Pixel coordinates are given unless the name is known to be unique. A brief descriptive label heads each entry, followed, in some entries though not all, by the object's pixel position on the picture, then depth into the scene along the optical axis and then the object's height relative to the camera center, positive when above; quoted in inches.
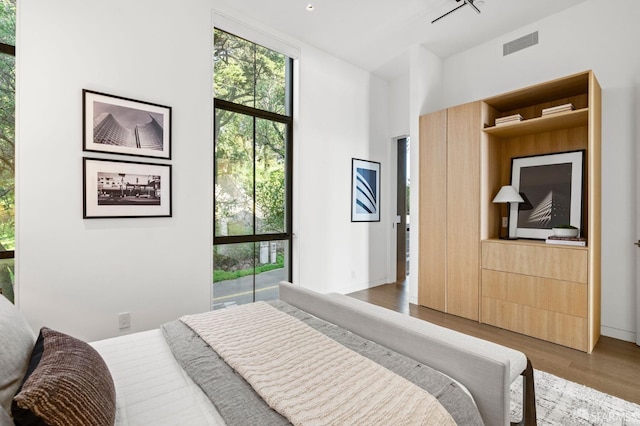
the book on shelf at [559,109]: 108.9 +37.1
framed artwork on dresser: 118.4 +8.2
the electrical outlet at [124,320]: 98.9 -34.6
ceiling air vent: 134.2 +75.1
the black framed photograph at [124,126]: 94.2 +27.8
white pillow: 34.3 -17.6
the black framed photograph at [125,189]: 94.1 +7.4
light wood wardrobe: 105.5 -5.3
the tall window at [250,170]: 129.3 +18.8
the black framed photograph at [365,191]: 175.8 +12.8
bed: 36.6 -24.4
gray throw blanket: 40.0 -25.2
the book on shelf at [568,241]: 106.3 -9.8
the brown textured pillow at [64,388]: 29.7 -19.0
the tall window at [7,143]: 87.4 +19.4
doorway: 198.5 +8.7
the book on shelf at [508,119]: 121.4 +37.3
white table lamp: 125.6 +6.9
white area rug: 67.7 -45.0
